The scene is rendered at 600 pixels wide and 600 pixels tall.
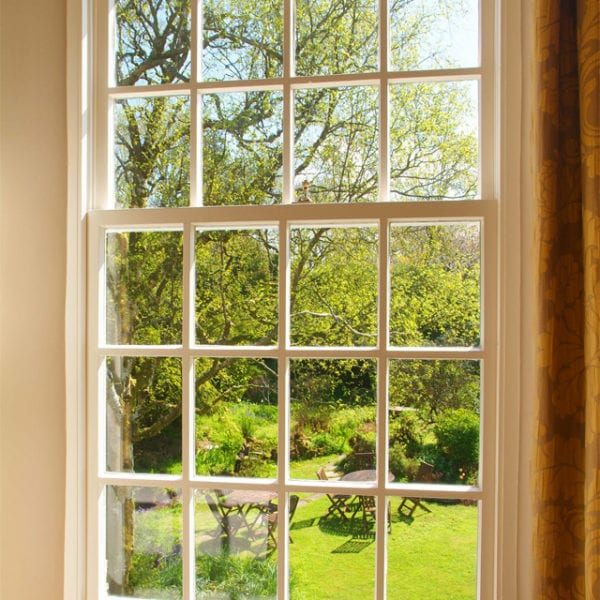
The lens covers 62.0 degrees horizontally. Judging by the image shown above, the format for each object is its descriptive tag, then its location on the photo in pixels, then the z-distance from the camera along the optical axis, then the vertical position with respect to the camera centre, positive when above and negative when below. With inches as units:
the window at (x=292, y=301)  48.2 +0.3
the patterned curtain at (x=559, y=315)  38.4 -0.8
